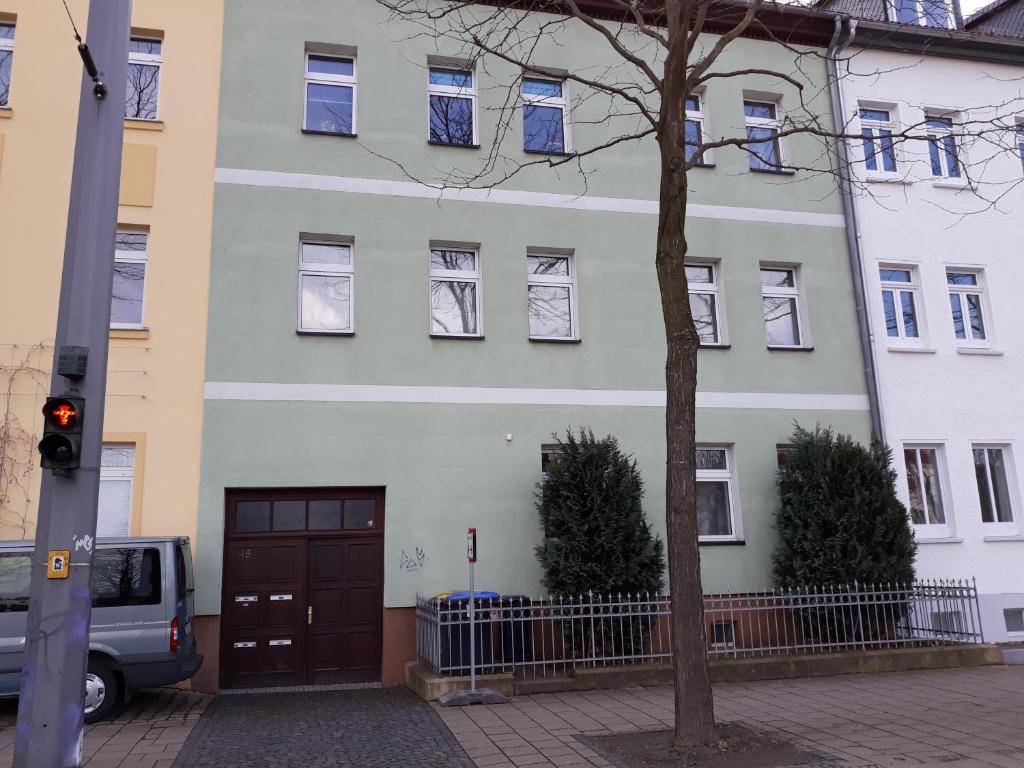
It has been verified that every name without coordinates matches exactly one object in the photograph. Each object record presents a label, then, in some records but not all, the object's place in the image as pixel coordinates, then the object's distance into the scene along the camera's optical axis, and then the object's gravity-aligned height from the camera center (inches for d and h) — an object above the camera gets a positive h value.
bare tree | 291.1 +242.5
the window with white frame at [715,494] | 507.2 +43.9
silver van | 339.3 -15.0
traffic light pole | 238.5 +44.1
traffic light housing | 248.5 +43.1
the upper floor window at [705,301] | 535.5 +166.8
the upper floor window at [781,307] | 549.6 +166.0
